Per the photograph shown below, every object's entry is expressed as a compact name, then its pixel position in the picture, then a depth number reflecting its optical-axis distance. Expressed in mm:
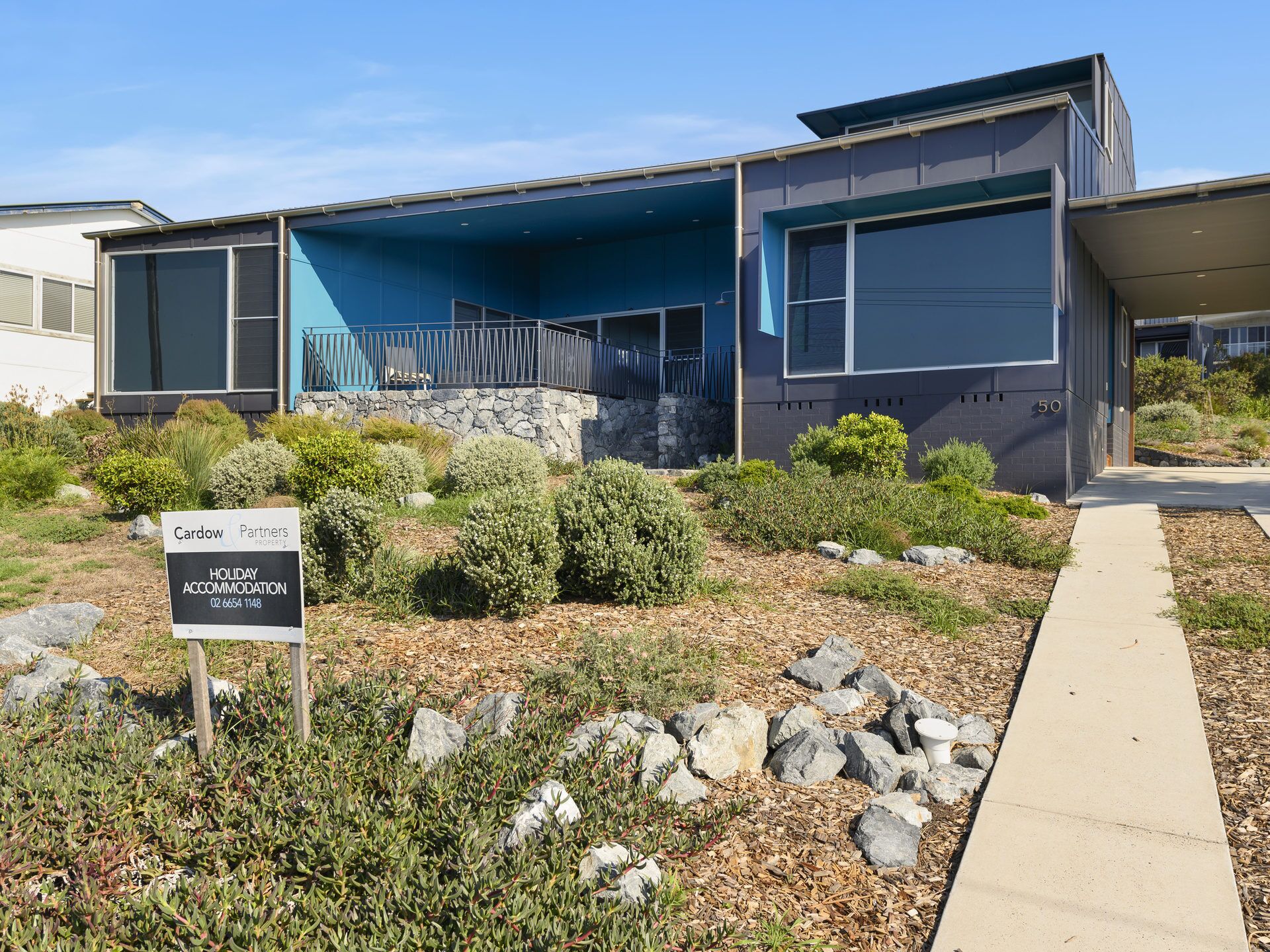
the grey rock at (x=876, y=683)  4363
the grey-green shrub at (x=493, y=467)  9930
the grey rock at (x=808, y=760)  3533
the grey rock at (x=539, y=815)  2713
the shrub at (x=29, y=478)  10055
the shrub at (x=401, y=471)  9672
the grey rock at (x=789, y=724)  3744
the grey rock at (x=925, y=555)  6973
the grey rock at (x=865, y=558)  6934
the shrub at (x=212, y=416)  12734
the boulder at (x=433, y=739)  3199
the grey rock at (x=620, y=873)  2498
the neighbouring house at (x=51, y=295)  17594
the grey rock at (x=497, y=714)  3457
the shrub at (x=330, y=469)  8992
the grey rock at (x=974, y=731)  3900
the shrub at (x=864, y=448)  10078
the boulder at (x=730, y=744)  3510
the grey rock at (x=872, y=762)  3488
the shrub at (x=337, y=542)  5668
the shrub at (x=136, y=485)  9055
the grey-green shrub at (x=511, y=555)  5266
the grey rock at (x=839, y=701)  4183
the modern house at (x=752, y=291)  11195
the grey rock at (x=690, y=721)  3713
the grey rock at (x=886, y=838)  2982
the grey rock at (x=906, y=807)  3240
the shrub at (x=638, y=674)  3990
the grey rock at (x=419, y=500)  9328
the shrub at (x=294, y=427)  10984
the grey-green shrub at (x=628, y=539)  5641
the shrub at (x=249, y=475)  9359
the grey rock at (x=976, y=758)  3670
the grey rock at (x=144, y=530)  8297
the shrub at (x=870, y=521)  7293
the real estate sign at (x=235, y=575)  3203
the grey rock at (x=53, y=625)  5109
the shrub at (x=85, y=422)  14633
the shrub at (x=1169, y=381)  25000
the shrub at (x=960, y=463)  10211
